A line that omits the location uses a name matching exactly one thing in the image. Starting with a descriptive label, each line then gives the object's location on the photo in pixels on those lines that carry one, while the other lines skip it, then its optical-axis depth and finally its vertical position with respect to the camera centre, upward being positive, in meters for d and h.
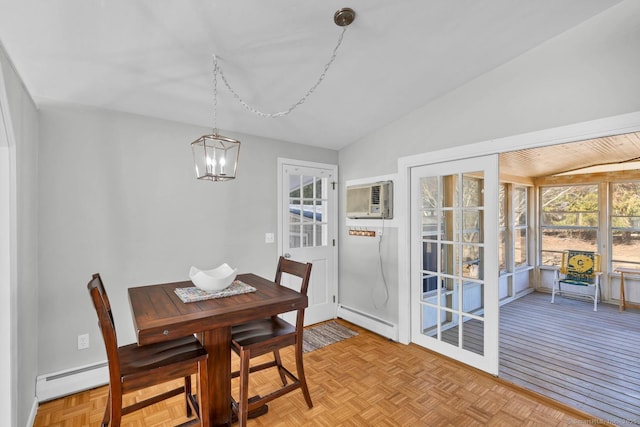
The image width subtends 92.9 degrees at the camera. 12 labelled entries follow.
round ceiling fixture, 1.69 +1.12
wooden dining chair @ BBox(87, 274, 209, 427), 1.46 -0.79
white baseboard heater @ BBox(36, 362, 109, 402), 2.20 -1.26
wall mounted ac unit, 3.22 +0.13
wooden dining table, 1.52 -0.55
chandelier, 1.72 +0.92
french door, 2.52 -0.43
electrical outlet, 2.35 -0.99
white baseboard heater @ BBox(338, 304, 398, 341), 3.25 -1.25
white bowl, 1.94 -0.44
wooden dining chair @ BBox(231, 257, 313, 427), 1.80 -0.83
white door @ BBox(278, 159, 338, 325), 3.45 -0.14
